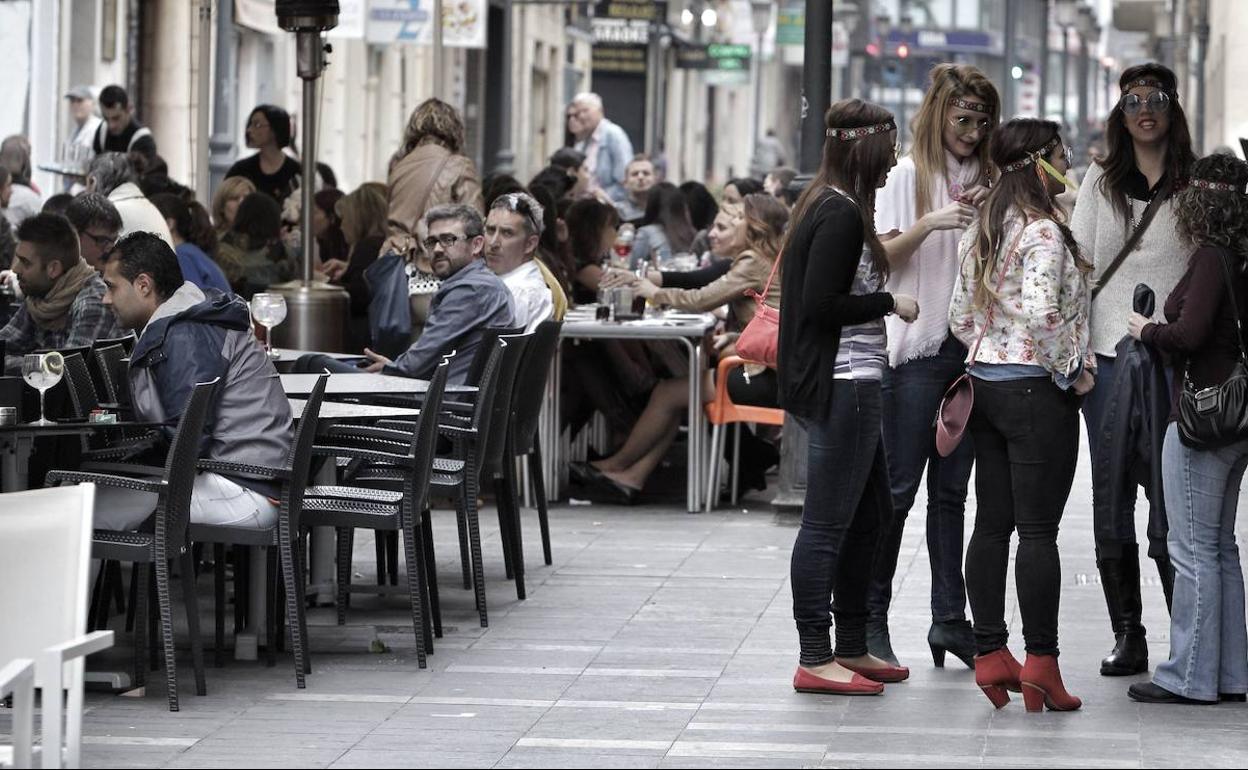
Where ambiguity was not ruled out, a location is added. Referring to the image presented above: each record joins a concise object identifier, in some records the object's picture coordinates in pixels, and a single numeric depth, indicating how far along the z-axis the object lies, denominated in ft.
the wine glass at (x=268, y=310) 60.72
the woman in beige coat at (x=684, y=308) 73.29
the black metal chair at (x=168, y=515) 42.42
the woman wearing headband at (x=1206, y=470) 42.51
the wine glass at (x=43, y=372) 46.37
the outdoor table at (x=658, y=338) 72.73
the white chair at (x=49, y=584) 35.30
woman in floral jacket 42.12
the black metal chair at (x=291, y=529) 45.01
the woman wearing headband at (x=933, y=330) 46.09
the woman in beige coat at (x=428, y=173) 77.77
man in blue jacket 45.29
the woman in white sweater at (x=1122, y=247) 44.82
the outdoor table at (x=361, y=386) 54.25
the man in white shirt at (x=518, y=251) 67.33
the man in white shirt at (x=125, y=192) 70.52
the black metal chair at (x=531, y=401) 59.29
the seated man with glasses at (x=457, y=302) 60.77
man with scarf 59.52
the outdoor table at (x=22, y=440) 44.29
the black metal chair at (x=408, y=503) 47.92
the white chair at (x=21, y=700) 33.47
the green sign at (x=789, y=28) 308.07
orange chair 73.93
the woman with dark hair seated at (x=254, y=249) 77.54
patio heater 71.86
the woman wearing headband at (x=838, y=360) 42.49
